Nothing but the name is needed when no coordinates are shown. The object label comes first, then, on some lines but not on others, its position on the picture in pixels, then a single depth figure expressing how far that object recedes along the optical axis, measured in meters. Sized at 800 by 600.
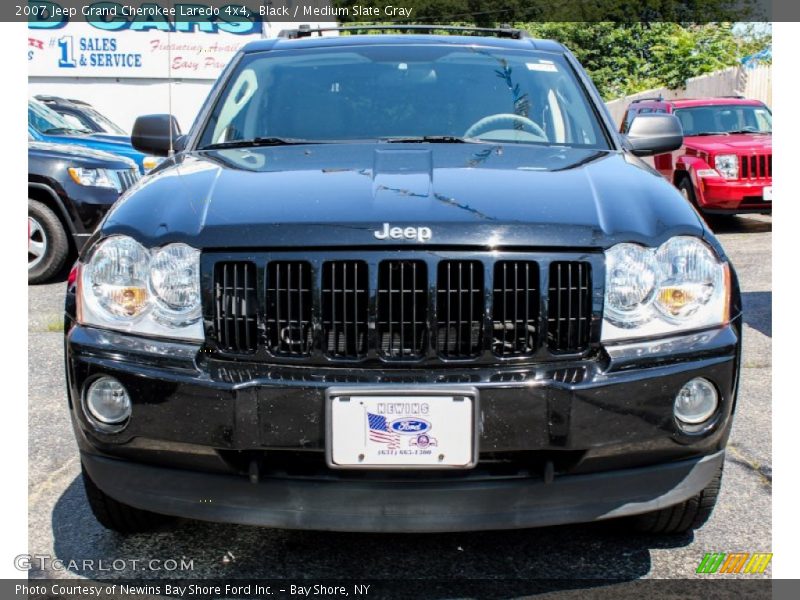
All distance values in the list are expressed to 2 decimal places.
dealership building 26.45
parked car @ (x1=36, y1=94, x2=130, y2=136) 12.12
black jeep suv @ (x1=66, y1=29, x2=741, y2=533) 2.63
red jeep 11.73
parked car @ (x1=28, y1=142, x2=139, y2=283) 8.78
